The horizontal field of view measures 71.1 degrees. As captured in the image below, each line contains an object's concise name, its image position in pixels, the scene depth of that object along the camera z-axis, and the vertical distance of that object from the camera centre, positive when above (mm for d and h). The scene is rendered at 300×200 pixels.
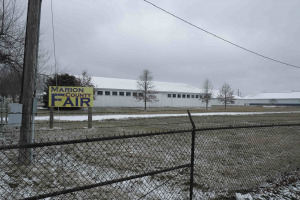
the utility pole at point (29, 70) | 4957 +642
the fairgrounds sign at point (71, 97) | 11141 +42
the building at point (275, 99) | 83688 +610
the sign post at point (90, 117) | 11425 -1048
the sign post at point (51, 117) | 10621 -1047
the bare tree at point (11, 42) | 9133 +2469
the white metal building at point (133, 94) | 40344 +1022
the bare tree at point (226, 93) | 49844 +1683
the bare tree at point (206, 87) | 48147 +2898
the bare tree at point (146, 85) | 37938 +2457
